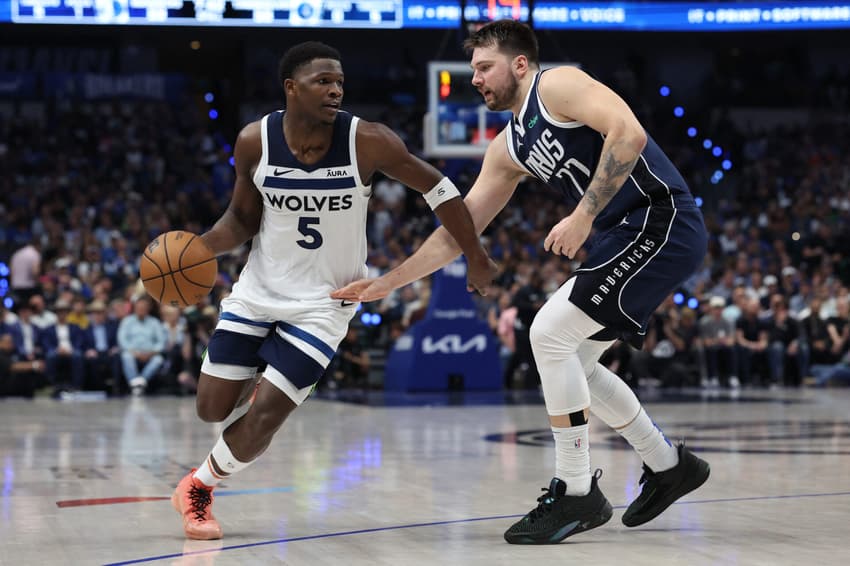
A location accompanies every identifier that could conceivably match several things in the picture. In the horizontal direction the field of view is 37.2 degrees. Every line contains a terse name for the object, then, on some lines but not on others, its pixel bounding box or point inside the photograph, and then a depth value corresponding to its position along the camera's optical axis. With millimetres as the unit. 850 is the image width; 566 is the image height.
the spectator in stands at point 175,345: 15594
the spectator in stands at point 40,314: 15602
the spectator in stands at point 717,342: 17500
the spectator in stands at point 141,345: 15281
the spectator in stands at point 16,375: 15016
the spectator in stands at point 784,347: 17766
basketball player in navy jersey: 4941
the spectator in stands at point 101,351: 15516
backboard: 15453
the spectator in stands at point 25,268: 17672
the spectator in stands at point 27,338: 15234
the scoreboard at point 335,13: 20328
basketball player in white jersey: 5223
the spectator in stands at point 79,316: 15641
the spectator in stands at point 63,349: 15359
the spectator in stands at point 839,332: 17938
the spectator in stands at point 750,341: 17688
